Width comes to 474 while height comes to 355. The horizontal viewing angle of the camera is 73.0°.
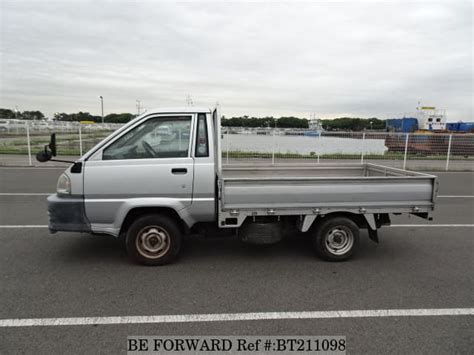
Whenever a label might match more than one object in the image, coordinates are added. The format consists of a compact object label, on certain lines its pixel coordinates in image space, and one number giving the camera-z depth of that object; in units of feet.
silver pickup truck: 12.79
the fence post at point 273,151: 50.70
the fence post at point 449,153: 51.26
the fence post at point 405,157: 51.38
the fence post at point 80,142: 51.22
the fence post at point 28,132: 49.44
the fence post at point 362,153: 50.55
